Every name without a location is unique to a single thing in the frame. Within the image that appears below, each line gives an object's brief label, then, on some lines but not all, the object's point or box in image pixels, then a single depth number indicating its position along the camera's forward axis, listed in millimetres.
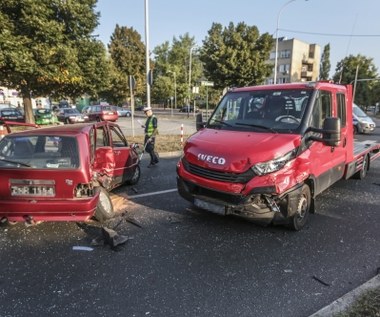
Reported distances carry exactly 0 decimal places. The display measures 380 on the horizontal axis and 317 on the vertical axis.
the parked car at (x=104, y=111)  29800
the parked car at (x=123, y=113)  41966
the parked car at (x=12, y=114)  24859
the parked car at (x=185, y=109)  59562
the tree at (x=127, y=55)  43594
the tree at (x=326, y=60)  80438
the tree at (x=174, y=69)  61656
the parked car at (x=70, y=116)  28375
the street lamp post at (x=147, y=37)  15122
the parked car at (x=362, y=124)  18703
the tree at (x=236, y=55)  26359
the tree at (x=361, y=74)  52094
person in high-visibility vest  9672
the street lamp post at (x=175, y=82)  59625
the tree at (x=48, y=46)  13828
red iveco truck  4105
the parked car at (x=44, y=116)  24769
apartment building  73250
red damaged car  4191
